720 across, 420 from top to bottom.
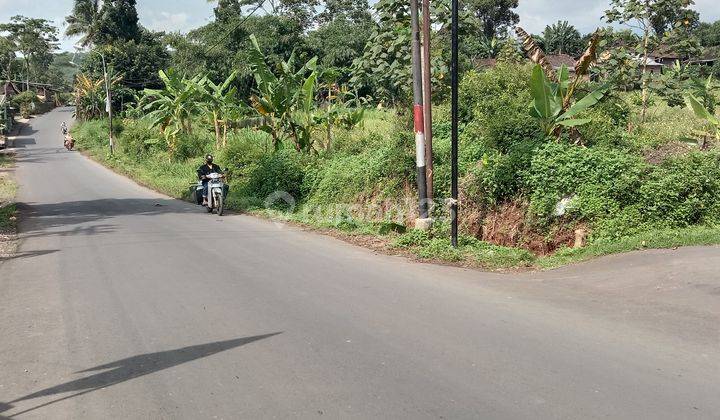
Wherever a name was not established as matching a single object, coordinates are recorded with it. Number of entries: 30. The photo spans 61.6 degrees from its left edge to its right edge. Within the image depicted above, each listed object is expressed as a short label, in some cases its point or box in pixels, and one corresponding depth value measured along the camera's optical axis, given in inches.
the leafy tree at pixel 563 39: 2336.4
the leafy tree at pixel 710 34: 2696.9
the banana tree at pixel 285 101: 700.0
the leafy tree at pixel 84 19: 2473.5
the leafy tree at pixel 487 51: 1749.5
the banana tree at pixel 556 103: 453.1
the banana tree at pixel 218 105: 1006.6
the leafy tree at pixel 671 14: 653.3
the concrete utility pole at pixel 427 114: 436.1
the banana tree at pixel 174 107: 1053.8
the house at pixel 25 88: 3084.6
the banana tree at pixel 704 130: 470.6
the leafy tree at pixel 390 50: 677.9
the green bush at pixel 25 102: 3105.3
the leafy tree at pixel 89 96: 2330.2
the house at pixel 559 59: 2051.9
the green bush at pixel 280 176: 674.2
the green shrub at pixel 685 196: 390.3
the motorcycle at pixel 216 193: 633.0
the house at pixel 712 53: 2345.8
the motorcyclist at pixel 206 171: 655.1
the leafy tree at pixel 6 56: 3253.0
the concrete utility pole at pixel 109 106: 1564.5
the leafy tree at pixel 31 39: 3430.1
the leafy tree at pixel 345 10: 2140.7
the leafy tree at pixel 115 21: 2397.9
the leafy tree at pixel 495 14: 2343.6
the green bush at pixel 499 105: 490.0
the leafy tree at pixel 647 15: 656.4
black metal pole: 369.4
